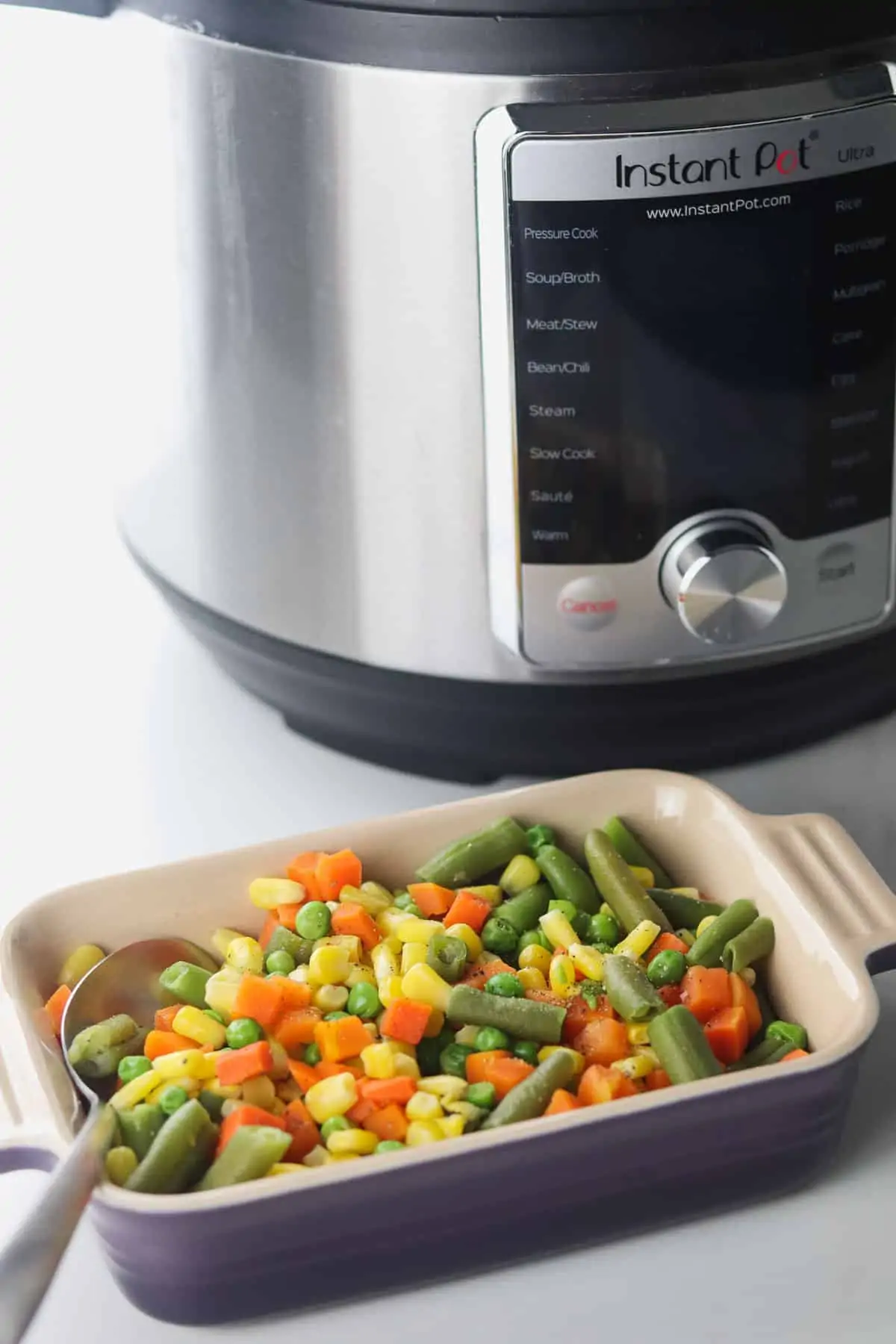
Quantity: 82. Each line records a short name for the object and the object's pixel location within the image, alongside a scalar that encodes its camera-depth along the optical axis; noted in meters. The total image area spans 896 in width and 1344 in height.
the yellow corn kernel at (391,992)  0.91
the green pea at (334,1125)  0.87
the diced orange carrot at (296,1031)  0.90
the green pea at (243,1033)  0.90
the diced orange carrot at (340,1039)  0.90
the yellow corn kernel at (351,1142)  0.87
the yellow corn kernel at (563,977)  0.92
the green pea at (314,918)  0.93
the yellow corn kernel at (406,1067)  0.89
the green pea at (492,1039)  0.90
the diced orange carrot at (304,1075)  0.89
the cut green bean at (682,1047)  0.88
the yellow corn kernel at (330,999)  0.91
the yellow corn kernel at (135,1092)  0.87
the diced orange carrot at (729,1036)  0.89
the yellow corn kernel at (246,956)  0.92
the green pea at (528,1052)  0.90
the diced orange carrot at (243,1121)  0.87
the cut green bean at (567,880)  0.95
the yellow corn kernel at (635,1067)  0.88
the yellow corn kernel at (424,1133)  0.87
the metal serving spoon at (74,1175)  0.83
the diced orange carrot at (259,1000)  0.90
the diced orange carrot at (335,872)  0.93
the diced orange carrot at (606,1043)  0.90
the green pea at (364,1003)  0.91
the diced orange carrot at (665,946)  0.93
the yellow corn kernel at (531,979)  0.92
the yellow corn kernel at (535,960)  0.93
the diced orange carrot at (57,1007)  0.91
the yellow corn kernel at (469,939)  0.93
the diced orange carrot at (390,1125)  0.88
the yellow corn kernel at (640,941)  0.92
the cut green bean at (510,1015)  0.90
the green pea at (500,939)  0.94
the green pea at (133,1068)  0.89
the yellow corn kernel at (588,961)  0.92
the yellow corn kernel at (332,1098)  0.88
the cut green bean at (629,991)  0.90
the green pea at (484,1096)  0.88
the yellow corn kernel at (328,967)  0.92
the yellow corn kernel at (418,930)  0.93
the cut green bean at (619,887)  0.93
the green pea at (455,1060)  0.90
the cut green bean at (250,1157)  0.86
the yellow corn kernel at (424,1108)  0.87
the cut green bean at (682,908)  0.94
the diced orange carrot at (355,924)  0.93
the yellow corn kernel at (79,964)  0.92
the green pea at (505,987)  0.91
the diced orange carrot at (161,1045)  0.90
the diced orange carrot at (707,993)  0.90
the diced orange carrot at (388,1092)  0.88
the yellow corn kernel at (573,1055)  0.89
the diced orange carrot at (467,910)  0.94
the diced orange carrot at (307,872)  0.94
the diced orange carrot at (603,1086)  0.87
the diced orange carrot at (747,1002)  0.90
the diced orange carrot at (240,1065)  0.88
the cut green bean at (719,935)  0.92
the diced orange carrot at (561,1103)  0.87
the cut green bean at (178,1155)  0.86
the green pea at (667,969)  0.91
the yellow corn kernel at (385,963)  0.92
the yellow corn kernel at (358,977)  0.92
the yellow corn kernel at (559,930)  0.93
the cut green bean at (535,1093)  0.87
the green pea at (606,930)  0.94
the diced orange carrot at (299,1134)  0.87
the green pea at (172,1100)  0.87
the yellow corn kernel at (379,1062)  0.89
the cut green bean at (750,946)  0.91
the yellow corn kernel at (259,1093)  0.88
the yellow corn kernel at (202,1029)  0.90
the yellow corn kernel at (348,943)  0.93
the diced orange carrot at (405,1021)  0.90
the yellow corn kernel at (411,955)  0.92
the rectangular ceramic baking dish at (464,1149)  0.84
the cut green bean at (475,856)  0.95
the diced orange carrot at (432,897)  0.94
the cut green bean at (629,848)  0.96
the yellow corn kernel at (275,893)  0.93
